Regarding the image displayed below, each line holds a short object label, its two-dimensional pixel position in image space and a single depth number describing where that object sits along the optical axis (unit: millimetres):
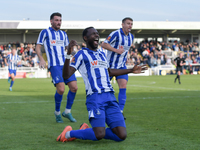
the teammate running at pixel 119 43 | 15531
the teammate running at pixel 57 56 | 13658
